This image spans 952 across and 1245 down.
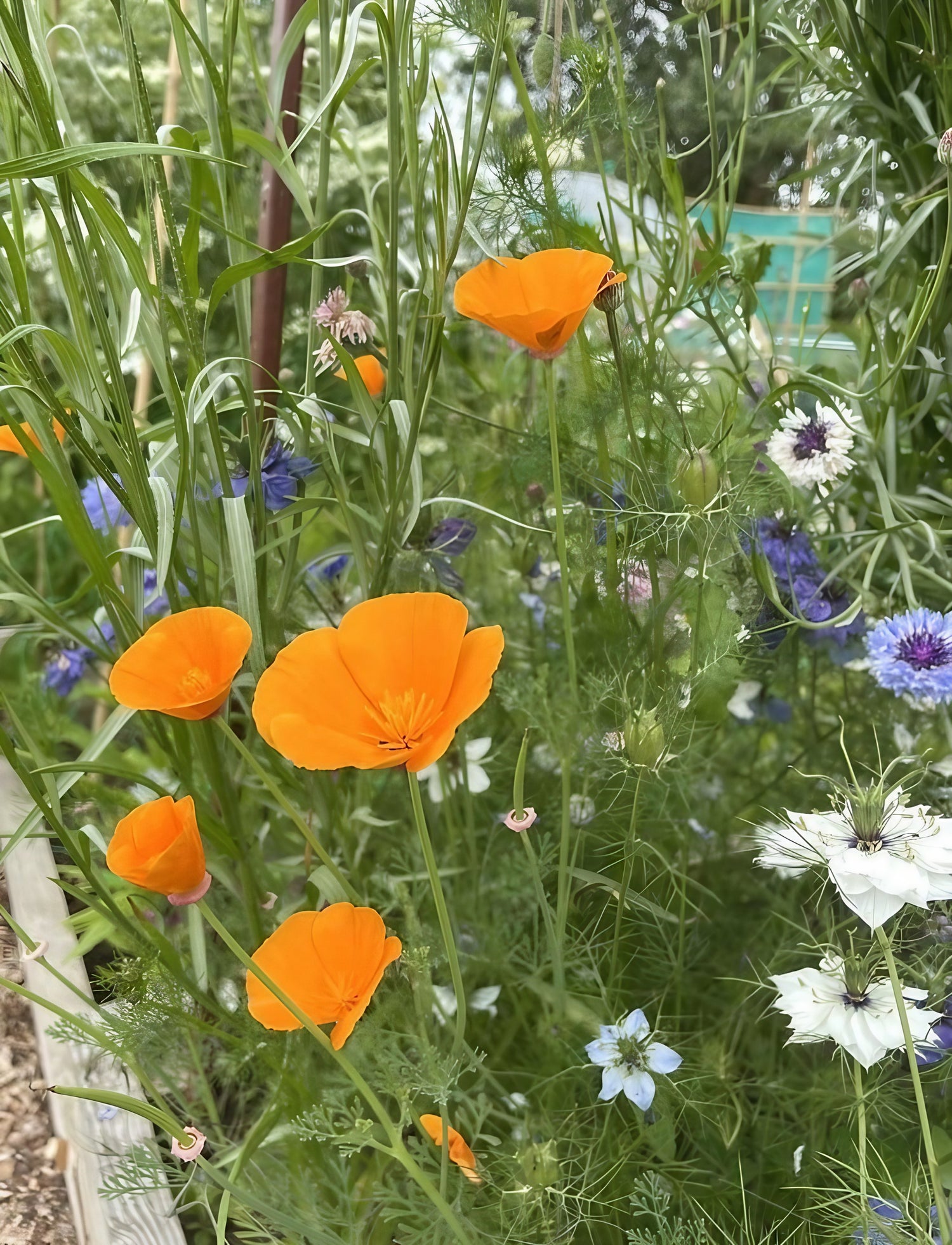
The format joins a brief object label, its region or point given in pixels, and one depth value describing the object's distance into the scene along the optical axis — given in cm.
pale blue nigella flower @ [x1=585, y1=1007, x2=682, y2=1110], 51
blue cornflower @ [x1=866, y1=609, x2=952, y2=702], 56
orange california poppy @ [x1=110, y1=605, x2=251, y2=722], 42
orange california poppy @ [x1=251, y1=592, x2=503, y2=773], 40
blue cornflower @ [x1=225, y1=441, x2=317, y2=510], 60
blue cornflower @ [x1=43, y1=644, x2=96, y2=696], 84
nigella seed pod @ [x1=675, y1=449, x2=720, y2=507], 52
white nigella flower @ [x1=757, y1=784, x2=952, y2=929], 39
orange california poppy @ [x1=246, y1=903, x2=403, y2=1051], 44
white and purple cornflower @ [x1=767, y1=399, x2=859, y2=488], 65
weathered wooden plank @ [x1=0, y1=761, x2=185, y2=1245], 58
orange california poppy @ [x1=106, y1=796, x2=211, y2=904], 43
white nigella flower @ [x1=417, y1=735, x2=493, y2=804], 70
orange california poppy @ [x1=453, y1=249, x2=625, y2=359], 47
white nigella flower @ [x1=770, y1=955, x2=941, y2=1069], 43
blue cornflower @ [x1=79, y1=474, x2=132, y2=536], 71
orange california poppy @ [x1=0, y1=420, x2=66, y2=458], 56
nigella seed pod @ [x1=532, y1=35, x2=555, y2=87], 56
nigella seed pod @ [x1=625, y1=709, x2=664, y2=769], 49
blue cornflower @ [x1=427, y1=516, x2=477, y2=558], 68
